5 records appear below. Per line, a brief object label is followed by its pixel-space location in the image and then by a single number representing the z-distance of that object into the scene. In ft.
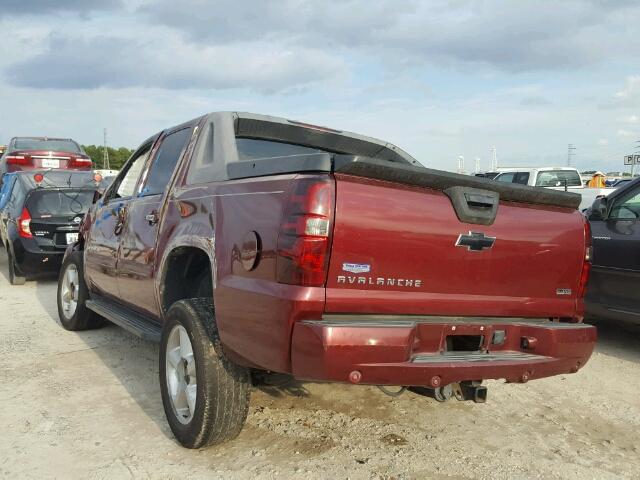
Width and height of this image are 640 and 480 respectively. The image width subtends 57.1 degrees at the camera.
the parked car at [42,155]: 46.01
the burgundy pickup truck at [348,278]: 8.45
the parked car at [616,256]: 17.30
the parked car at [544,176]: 49.78
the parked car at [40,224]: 26.45
